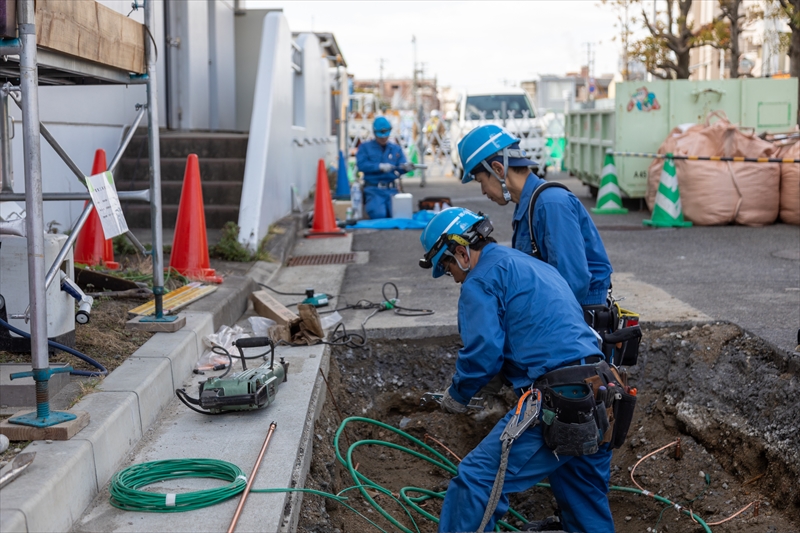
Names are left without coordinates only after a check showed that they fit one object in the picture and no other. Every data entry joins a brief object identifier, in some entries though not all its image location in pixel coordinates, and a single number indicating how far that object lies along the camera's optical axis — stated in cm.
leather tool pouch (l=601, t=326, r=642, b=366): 432
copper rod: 302
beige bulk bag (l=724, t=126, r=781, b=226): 1177
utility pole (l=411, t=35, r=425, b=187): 2408
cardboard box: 1348
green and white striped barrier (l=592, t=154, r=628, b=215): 1419
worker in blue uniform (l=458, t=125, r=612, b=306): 403
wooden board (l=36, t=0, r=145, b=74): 339
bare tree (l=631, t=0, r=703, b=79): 2403
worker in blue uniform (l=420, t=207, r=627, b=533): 351
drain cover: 952
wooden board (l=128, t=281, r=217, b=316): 545
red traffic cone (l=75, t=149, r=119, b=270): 709
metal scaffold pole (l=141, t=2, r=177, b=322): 477
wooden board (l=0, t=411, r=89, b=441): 320
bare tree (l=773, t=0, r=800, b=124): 1756
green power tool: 410
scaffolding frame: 308
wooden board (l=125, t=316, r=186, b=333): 504
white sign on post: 420
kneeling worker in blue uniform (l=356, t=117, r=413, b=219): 1305
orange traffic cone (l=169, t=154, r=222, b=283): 711
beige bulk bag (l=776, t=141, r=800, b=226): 1168
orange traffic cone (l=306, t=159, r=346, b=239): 1175
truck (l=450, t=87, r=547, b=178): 2172
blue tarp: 1266
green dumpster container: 1388
